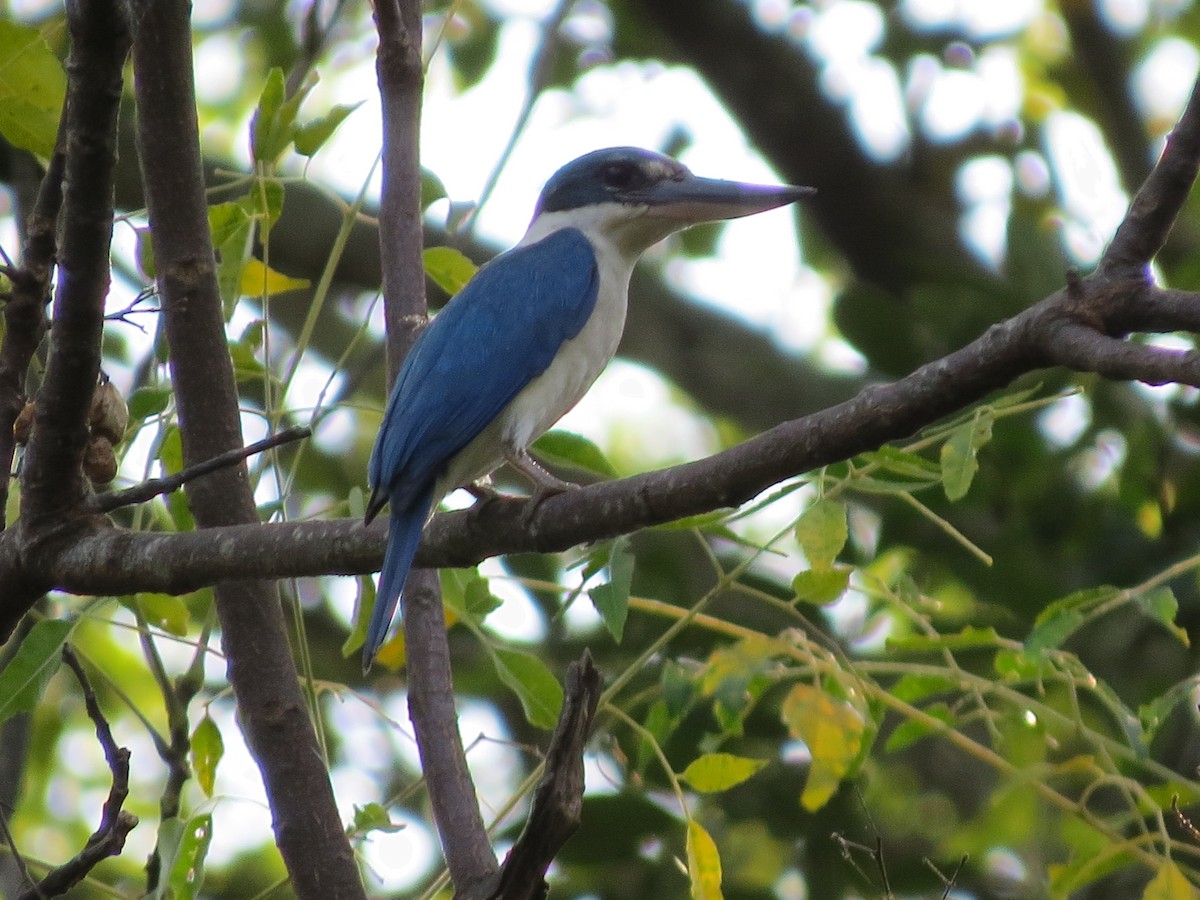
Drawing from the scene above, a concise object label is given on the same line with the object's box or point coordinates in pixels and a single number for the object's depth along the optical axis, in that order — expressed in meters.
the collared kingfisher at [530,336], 6.41
